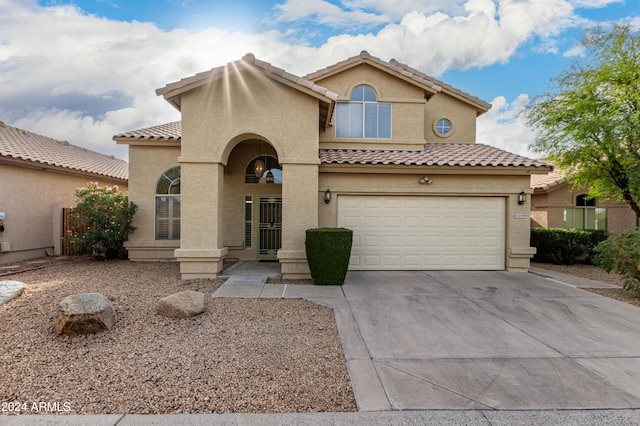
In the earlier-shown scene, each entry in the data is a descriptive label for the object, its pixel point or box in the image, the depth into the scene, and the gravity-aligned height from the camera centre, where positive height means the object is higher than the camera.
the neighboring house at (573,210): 15.34 +0.20
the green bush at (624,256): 7.74 -1.04
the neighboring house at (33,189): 11.51 +0.82
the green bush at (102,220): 11.39 -0.33
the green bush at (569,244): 12.90 -1.21
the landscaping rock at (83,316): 4.88 -1.64
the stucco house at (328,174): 9.04 +1.26
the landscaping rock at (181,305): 5.79 -1.74
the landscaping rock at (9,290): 6.35 -1.67
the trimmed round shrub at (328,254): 8.34 -1.09
